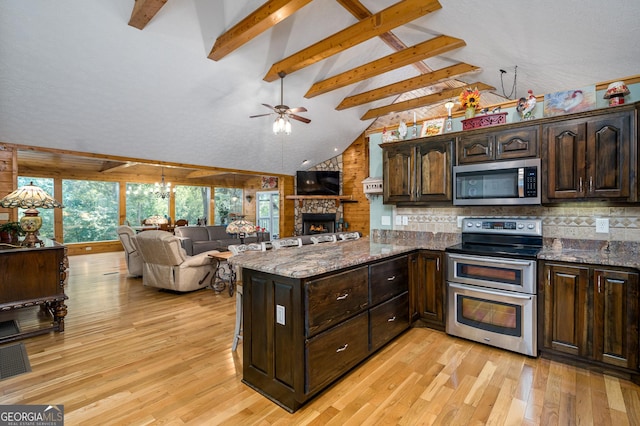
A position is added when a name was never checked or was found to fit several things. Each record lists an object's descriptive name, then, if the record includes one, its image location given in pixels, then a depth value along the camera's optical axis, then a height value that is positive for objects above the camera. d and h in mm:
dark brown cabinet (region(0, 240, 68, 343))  3006 -720
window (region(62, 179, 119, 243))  8875 +19
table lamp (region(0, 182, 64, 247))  3084 +74
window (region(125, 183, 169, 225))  9956 +220
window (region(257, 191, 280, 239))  10578 -52
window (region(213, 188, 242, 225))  12031 +278
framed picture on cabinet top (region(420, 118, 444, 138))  3263 +896
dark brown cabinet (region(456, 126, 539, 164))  2703 +598
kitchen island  1878 -752
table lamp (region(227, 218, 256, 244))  4659 -273
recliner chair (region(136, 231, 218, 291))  4559 -864
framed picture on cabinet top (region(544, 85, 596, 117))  2539 +922
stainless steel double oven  2521 -681
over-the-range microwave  2686 +239
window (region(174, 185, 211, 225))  11047 +273
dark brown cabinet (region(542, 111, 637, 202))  2312 +399
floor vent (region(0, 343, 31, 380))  2395 -1284
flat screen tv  8945 +814
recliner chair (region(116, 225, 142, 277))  5733 -830
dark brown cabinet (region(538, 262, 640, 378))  2182 -818
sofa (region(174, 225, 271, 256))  6492 -703
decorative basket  2867 +857
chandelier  9431 +652
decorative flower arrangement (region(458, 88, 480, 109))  3035 +1118
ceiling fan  4449 +1369
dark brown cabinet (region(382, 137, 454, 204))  3137 +419
